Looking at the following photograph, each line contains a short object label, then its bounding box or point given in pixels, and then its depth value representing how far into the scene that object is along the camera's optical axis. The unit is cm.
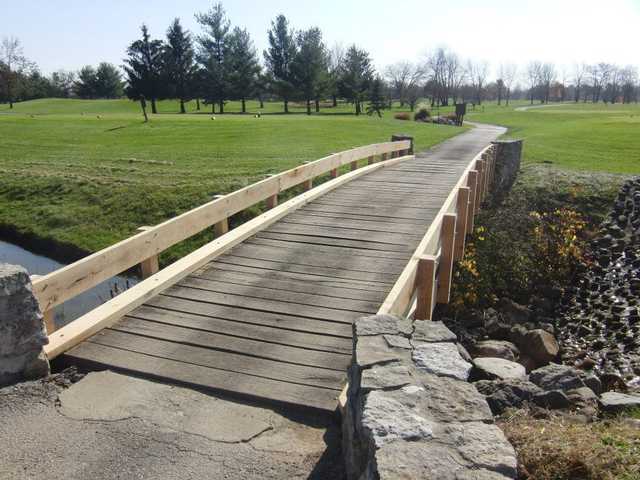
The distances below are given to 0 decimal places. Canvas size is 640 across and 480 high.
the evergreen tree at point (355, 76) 6181
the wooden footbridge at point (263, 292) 451
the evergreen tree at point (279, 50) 7199
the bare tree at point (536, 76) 14938
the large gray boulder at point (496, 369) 614
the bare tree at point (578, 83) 13335
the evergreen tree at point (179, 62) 6412
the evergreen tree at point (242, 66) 6712
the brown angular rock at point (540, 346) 913
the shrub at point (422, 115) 4753
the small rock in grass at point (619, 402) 503
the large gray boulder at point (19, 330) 386
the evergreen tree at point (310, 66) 6341
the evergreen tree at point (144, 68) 5972
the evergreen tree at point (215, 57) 6656
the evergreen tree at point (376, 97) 5909
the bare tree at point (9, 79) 7506
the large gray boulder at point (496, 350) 858
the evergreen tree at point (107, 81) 8998
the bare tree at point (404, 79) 9312
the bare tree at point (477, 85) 11761
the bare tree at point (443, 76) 9759
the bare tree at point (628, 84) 11844
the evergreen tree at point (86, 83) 9062
